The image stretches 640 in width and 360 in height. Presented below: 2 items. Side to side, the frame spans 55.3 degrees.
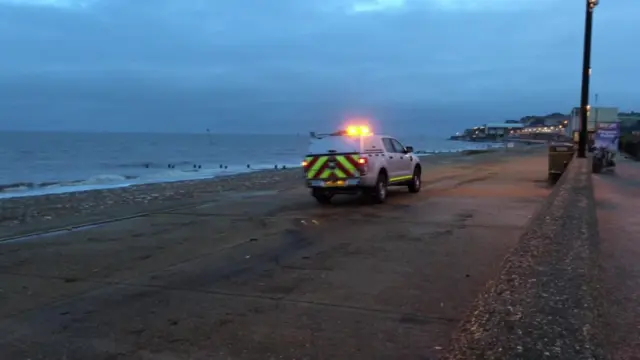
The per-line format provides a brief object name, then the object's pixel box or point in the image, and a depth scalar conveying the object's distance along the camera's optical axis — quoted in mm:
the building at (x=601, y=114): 55938
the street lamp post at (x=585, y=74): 23484
